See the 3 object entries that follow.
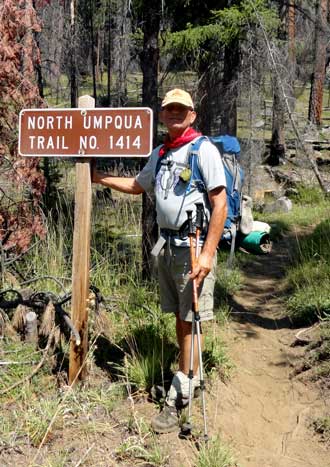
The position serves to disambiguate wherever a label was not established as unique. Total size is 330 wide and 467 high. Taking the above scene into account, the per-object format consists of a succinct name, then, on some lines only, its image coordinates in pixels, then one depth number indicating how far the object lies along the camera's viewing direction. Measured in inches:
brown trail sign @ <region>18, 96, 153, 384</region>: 136.6
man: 126.6
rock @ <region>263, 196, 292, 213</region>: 449.1
